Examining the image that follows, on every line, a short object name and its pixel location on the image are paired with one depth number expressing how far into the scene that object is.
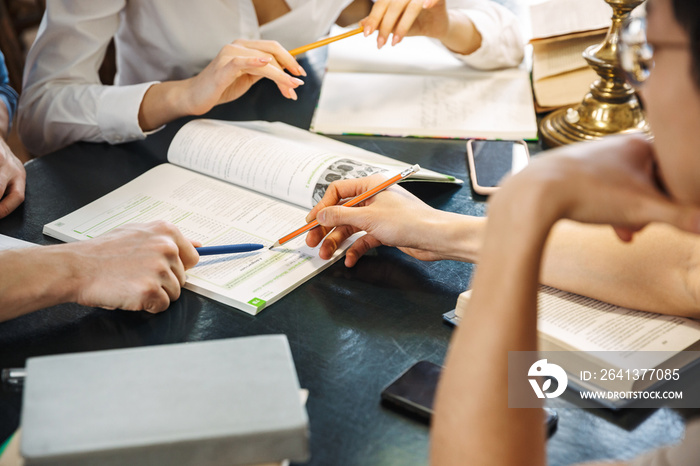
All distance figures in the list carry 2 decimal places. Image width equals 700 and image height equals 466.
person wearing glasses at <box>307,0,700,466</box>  0.59
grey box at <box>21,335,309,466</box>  0.56
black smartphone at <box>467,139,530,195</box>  1.18
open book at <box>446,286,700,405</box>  0.73
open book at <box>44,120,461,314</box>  0.95
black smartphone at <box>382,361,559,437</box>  0.71
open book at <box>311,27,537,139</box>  1.38
